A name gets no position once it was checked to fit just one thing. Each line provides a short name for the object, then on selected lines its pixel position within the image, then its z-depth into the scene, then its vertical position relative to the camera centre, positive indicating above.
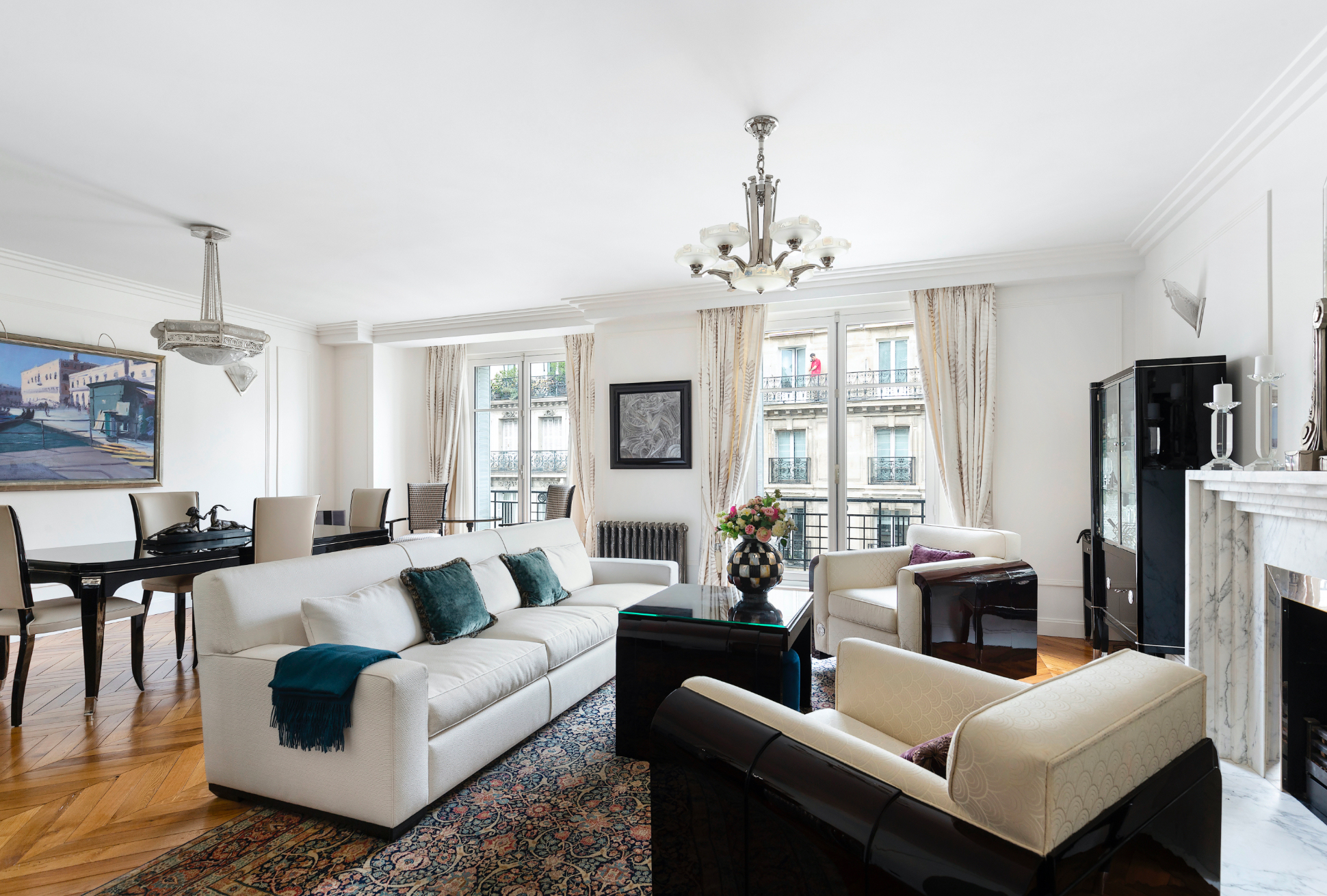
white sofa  2.16 -0.90
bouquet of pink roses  3.25 -0.34
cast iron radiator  5.79 -0.79
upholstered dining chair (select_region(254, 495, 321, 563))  3.87 -0.45
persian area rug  1.95 -1.24
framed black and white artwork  5.84 +0.21
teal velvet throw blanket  2.16 -0.79
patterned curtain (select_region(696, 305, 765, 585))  5.62 +0.40
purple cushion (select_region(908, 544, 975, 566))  3.93 -0.61
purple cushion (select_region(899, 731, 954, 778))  1.28 -0.58
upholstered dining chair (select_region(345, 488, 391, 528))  5.30 -0.46
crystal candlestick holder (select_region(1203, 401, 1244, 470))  2.80 +0.05
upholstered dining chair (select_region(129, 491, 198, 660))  4.02 -0.45
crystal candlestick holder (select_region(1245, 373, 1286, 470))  2.57 +0.11
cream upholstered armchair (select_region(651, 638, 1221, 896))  0.96 -0.56
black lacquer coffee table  2.63 -0.81
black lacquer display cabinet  3.35 -0.13
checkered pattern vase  3.18 -0.55
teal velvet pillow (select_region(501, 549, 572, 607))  3.73 -0.72
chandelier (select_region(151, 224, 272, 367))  3.92 +0.66
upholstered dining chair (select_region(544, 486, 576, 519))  5.92 -0.47
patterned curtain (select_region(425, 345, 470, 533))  7.39 +0.36
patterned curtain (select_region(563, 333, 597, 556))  6.65 +0.34
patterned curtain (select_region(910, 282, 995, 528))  4.93 +0.47
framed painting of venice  4.70 +0.24
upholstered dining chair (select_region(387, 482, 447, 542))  6.57 -0.56
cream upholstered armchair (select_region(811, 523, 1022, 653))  3.50 -0.79
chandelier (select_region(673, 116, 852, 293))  2.78 +0.86
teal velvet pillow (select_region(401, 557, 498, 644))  3.00 -0.69
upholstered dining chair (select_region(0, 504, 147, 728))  3.20 -0.80
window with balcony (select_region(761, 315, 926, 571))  5.41 +0.14
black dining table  3.26 -0.60
